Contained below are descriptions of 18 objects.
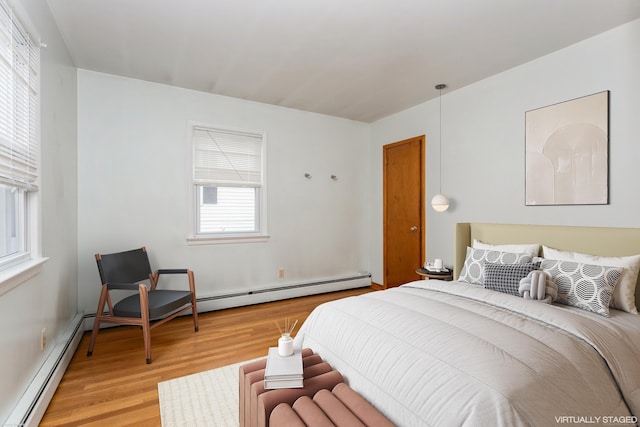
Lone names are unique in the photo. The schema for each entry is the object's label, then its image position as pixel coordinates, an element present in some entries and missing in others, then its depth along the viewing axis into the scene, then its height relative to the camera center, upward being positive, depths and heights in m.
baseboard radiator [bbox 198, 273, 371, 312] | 3.75 -1.06
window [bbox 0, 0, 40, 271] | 1.62 +0.43
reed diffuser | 1.67 -0.71
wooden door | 4.14 +0.02
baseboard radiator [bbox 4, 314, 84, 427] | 1.66 -1.05
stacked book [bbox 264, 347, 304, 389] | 1.48 -0.76
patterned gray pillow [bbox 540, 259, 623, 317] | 1.98 -0.47
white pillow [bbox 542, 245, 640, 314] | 2.06 -0.45
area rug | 1.87 -1.21
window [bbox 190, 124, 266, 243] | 3.79 +0.33
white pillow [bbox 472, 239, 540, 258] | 2.67 -0.32
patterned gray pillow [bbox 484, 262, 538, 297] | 2.31 -0.48
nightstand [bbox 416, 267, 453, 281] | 3.39 -0.67
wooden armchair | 2.62 -0.78
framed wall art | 2.52 +0.51
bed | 1.21 -0.66
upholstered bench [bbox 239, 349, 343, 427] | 1.38 -0.83
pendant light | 3.60 +0.11
